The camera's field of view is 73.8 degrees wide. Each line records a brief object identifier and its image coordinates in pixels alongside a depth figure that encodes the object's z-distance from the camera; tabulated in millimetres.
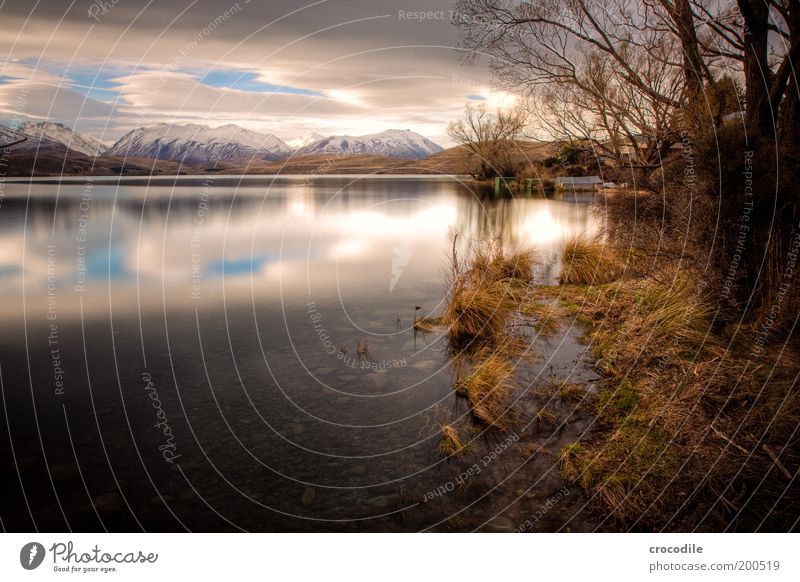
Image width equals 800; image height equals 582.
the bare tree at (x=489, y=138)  49647
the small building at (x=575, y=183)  54941
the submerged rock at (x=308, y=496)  5449
